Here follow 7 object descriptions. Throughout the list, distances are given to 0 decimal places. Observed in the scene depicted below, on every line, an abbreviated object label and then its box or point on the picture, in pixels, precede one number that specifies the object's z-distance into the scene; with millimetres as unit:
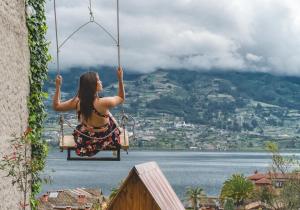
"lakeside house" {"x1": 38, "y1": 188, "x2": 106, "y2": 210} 70125
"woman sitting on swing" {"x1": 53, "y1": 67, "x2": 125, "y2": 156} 6438
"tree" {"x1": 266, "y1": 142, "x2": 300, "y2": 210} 46359
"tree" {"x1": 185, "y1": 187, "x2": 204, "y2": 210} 77062
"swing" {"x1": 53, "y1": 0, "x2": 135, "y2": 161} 6633
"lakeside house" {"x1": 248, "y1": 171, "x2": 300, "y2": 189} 88806
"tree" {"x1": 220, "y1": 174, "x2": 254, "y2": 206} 78331
